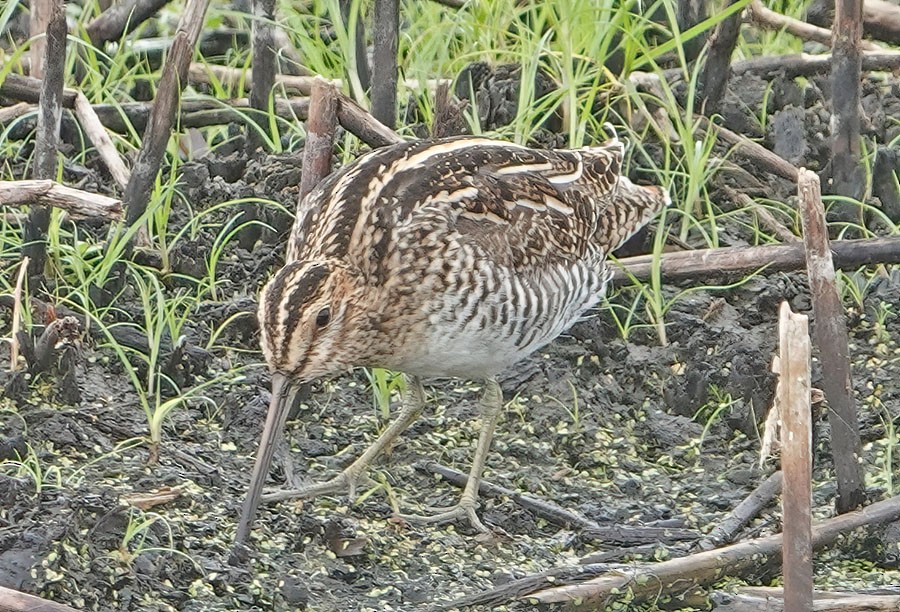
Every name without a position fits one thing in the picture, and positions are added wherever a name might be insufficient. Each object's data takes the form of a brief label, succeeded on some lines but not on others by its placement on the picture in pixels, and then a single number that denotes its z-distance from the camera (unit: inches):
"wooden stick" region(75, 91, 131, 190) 443.5
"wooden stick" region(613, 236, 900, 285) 404.2
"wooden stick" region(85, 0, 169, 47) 500.7
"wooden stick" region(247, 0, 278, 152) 462.3
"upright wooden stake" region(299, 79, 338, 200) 386.0
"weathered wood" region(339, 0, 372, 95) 470.0
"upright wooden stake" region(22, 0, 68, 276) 380.8
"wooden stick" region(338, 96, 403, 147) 410.3
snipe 352.2
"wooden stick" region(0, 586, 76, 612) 264.3
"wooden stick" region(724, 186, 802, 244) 453.6
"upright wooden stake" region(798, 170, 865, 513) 305.6
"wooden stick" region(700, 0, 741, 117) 477.1
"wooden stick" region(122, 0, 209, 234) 405.1
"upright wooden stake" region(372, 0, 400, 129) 430.6
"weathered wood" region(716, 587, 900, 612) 303.0
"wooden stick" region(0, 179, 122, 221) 307.0
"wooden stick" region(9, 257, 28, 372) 377.7
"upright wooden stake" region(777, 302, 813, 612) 245.1
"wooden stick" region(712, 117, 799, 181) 476.7
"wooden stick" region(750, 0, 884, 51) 498.6
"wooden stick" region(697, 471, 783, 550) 349.7
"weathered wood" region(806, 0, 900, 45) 460.1
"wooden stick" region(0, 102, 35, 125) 454.9
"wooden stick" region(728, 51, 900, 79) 513.7
